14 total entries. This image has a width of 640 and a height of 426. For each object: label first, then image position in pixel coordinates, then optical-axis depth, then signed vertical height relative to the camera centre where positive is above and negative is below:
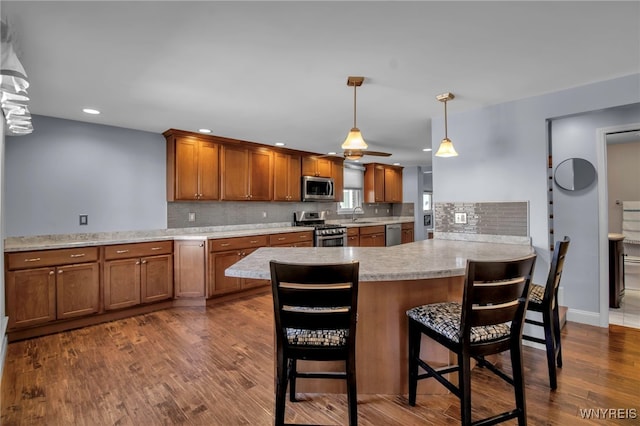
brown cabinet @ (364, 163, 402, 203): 7.16 +0.70
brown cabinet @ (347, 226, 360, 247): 5.91 -0.45
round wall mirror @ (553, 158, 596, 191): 3.12 +0.39
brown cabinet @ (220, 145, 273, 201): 4.50 +0.61
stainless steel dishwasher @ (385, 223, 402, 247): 6.82 -0.48
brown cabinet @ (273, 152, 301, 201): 5.17 +0.62
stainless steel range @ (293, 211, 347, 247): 5.24 -0.28
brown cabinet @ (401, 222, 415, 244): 7.40 -0.48
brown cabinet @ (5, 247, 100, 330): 2.84 -0.68
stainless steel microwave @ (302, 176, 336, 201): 5.59 +0.46
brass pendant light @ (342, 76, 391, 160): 2.42 +0.59
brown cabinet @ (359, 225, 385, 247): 6.20 -0.47
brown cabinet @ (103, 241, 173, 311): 3.37 -0.68
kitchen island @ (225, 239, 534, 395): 1.95 -0.71
